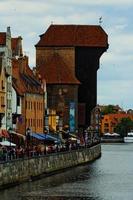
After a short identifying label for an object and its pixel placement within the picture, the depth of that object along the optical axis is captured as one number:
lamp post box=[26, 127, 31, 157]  97.01
